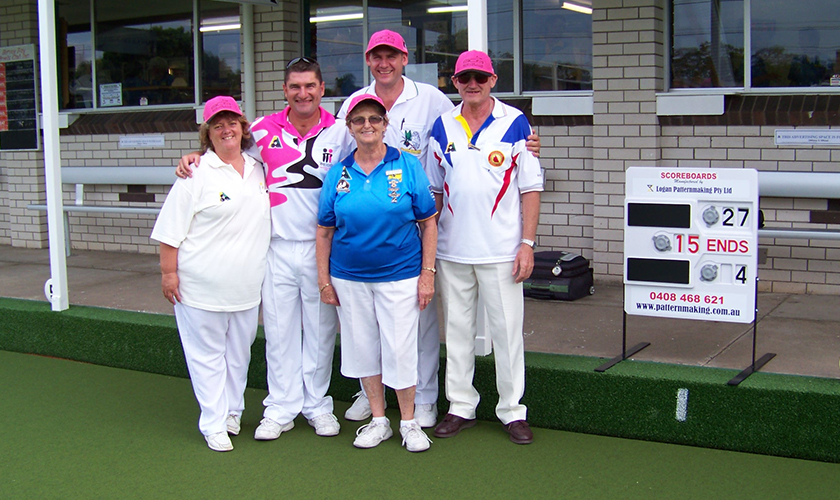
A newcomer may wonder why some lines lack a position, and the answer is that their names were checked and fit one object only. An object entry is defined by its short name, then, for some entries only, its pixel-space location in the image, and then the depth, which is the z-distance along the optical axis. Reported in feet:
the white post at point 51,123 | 20.47
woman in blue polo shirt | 13.55
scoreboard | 14.75
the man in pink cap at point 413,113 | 14.28
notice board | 32.01
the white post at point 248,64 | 28.07
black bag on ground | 21.61
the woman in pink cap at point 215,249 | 14.05
